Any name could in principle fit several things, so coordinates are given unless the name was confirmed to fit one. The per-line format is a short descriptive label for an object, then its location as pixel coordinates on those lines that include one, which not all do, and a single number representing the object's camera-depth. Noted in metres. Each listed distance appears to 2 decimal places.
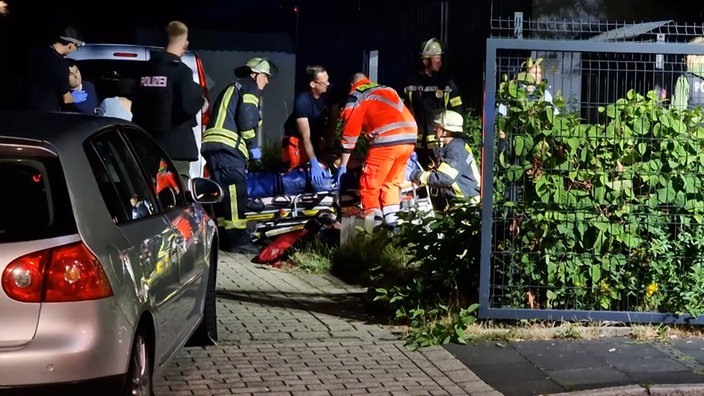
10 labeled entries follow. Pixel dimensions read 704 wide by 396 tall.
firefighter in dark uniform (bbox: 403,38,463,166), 12.54
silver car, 4.51
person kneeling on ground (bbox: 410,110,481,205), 11.29
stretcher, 11.25
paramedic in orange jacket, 10.80
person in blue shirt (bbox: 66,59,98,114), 11.27
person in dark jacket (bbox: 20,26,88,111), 10.02
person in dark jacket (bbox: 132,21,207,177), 10.65
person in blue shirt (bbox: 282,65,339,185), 12.15
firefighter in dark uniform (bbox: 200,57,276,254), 11.17
